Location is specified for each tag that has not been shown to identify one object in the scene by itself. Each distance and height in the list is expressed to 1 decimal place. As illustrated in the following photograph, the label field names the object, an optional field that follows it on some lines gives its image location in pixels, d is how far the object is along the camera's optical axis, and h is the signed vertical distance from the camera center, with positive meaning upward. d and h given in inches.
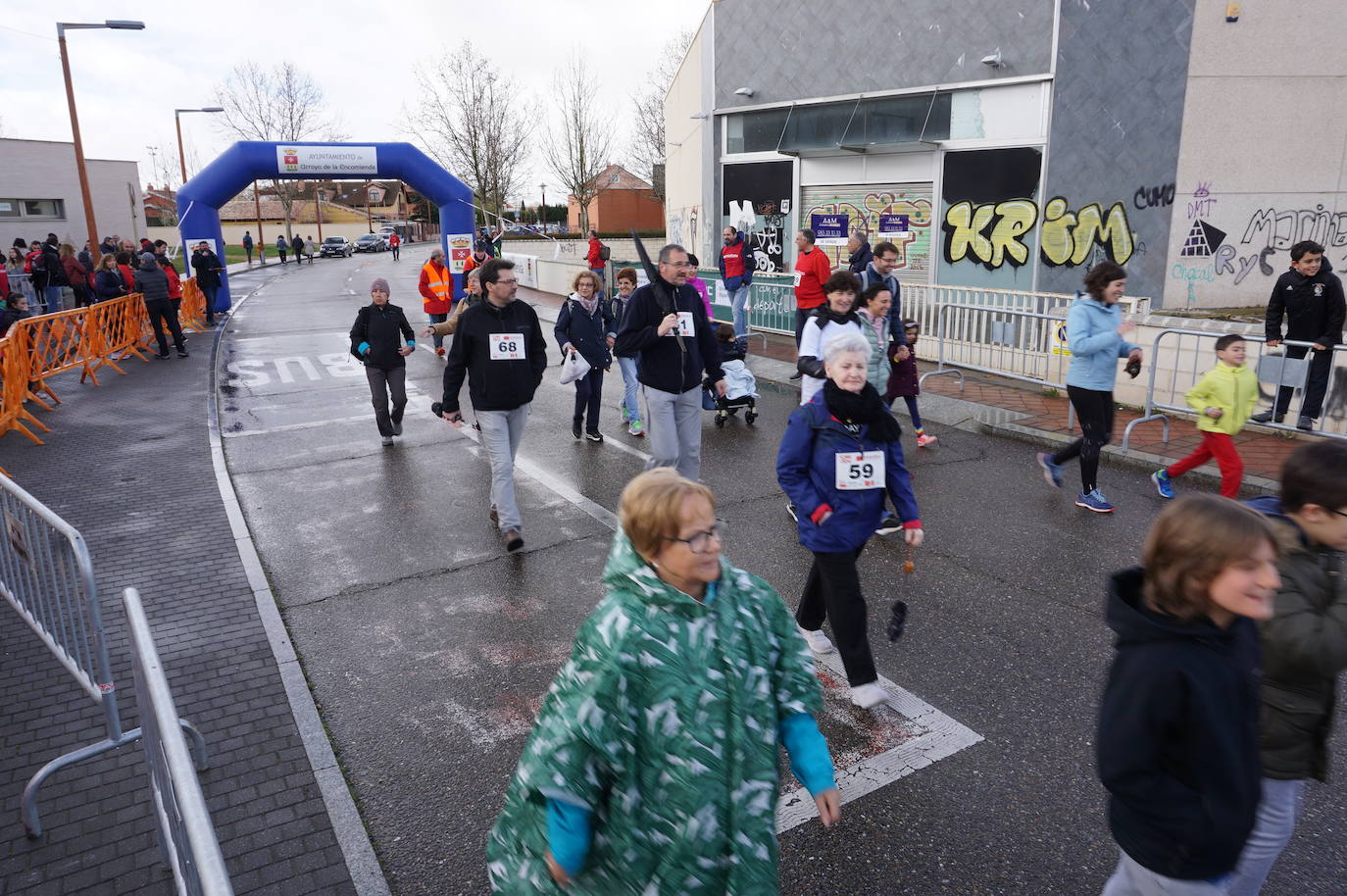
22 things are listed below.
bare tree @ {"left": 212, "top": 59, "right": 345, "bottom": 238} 2145.7 +307.8
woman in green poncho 78.7 -44.7
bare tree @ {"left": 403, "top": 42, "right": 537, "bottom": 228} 1888.5 +215.8
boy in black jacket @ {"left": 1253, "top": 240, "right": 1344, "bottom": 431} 324.2 -26.4
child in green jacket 247.0 -43.1
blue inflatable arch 885.2 +75.7
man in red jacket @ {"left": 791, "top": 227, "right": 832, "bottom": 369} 469.7 -15.8
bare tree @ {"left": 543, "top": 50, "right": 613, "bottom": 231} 2000.5 +193.4
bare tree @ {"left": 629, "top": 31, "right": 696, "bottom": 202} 2267.5 +276.8
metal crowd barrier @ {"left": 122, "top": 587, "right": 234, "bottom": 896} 76.0 -50.5
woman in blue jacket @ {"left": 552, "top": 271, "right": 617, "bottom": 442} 366.9 -37.1
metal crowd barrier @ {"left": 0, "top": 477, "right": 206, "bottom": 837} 146.6 -65.0
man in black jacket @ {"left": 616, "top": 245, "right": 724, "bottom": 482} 247.4 -29.7
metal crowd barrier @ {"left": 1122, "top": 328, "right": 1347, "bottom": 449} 330.3 -50.5
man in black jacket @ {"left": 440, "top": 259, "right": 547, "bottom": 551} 255.4 -35.1
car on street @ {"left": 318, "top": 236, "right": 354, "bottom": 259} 2330.2 -2.3
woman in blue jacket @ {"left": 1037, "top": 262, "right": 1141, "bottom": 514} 256.5 -32.1
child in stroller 396.5 -61.3
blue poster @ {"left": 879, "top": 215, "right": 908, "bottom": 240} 717.9 +13.8
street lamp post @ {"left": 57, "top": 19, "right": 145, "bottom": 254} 726.5 +134.2
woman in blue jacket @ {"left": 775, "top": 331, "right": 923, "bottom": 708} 161.2 -41.6
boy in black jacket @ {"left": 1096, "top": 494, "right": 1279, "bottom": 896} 77.7 -38.7
